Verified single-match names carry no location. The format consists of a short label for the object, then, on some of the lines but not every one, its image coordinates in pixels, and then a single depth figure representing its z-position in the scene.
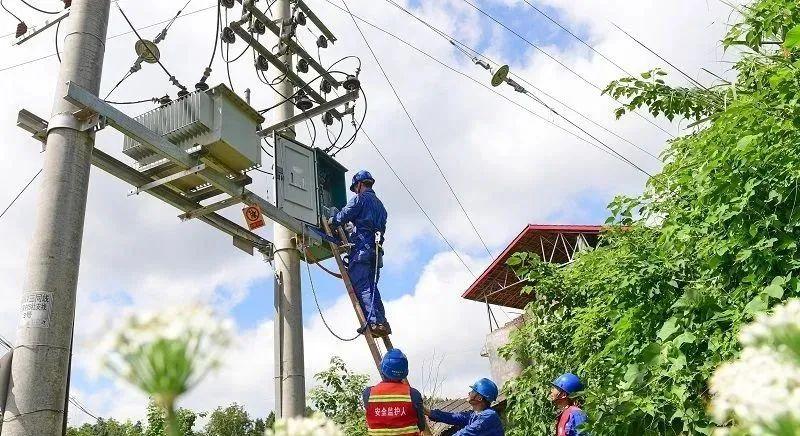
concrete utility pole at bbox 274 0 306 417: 6.71
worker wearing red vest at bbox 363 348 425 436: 4.73
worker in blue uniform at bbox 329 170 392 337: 7.02
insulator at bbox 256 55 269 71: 8.28
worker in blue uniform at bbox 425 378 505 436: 5.10
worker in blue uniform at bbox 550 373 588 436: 5.54
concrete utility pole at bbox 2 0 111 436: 4.20
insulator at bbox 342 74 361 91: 8.90
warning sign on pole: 6.74
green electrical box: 7.22
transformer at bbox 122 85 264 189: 6.11
